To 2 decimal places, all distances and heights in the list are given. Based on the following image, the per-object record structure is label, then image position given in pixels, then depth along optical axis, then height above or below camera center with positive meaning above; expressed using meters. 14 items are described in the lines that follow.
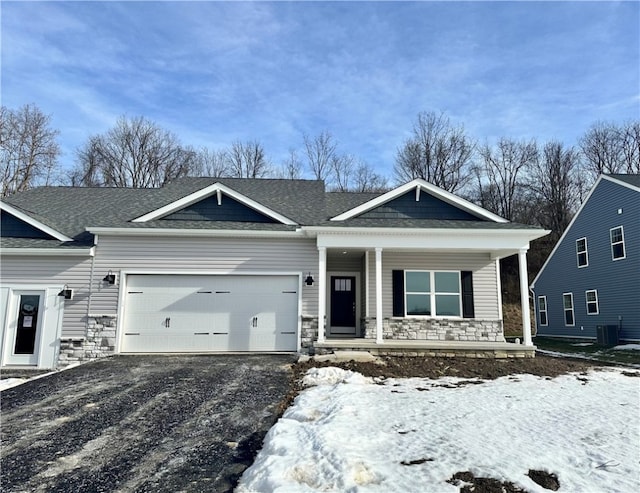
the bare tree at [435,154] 30.91 +11.95
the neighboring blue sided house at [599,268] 14.94 +1.78
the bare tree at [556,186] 30.14 +9.46
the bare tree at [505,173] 31.34 +10.82
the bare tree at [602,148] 29.88 +12.18
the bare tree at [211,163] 32.16 +11.65
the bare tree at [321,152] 31.64 +12.23
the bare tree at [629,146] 29.12 +11.98
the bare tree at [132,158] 30.33 +11.44
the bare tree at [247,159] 31.96 +11.79
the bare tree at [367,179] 31.92 +10.33
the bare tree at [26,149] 23.50 +9.47
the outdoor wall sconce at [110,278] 10.23 +0.72
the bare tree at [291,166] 31.59 +11.13
